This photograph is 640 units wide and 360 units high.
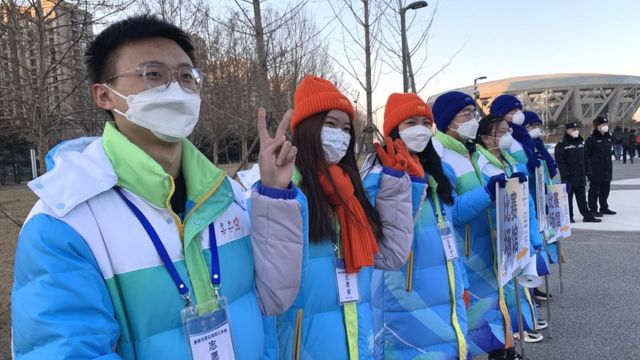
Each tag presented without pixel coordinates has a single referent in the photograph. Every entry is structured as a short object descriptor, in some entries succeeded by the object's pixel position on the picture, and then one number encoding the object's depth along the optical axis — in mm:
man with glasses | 1054
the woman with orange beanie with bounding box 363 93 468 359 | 2516
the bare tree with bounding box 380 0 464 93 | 10141
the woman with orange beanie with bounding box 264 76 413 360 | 1905
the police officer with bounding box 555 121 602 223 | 8523
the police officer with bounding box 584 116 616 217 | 9344
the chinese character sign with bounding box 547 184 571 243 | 4824
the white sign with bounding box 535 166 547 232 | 4137
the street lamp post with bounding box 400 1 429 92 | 9680
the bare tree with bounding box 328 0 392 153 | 8383
